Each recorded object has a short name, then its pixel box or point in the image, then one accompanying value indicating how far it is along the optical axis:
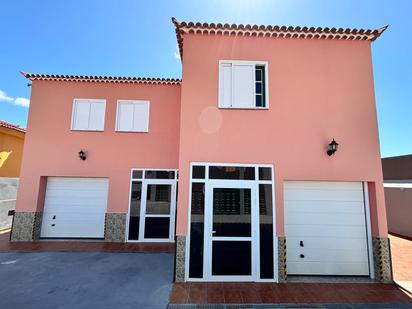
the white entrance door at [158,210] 10.46
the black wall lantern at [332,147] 6.73
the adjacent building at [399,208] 11.57
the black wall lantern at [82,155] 10.44
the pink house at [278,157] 6.47
